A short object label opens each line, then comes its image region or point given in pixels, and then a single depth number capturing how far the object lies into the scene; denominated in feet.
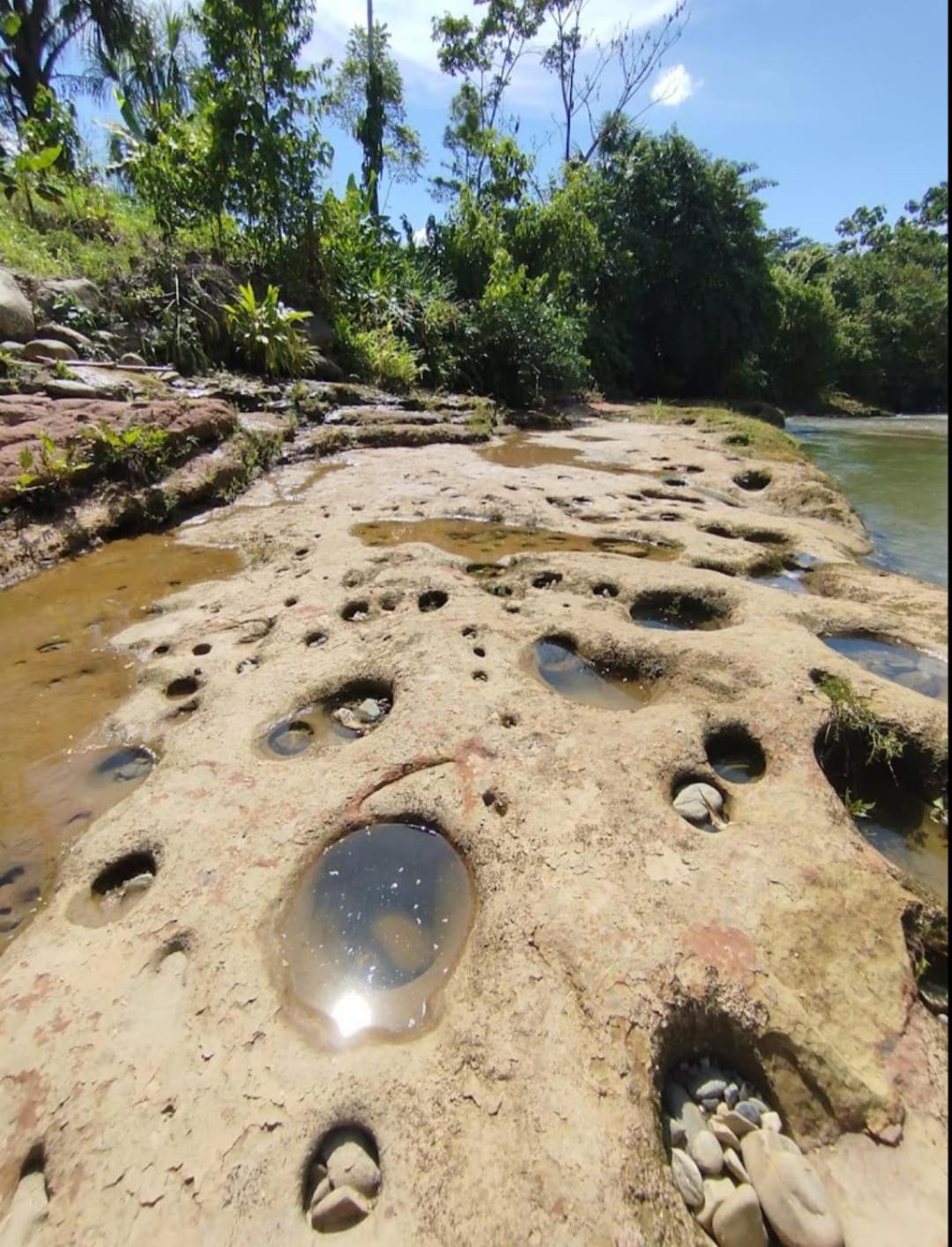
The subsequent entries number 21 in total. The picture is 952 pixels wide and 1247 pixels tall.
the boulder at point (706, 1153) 5.07
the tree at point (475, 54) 70.69
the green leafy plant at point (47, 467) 17.94
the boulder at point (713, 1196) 4.75
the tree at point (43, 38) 59.62
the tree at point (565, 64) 72.43
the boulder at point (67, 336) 27.48
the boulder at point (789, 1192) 4.55
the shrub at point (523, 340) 43.47
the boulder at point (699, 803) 8.13
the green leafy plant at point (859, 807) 8.36
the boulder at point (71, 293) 29.35
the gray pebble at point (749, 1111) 5.35
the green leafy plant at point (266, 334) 33.58
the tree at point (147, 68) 64.49
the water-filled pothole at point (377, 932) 6.36
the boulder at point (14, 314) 25.12
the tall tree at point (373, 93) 69.97
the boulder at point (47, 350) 25.29
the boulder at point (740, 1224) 4.60
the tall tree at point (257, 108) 34.09
